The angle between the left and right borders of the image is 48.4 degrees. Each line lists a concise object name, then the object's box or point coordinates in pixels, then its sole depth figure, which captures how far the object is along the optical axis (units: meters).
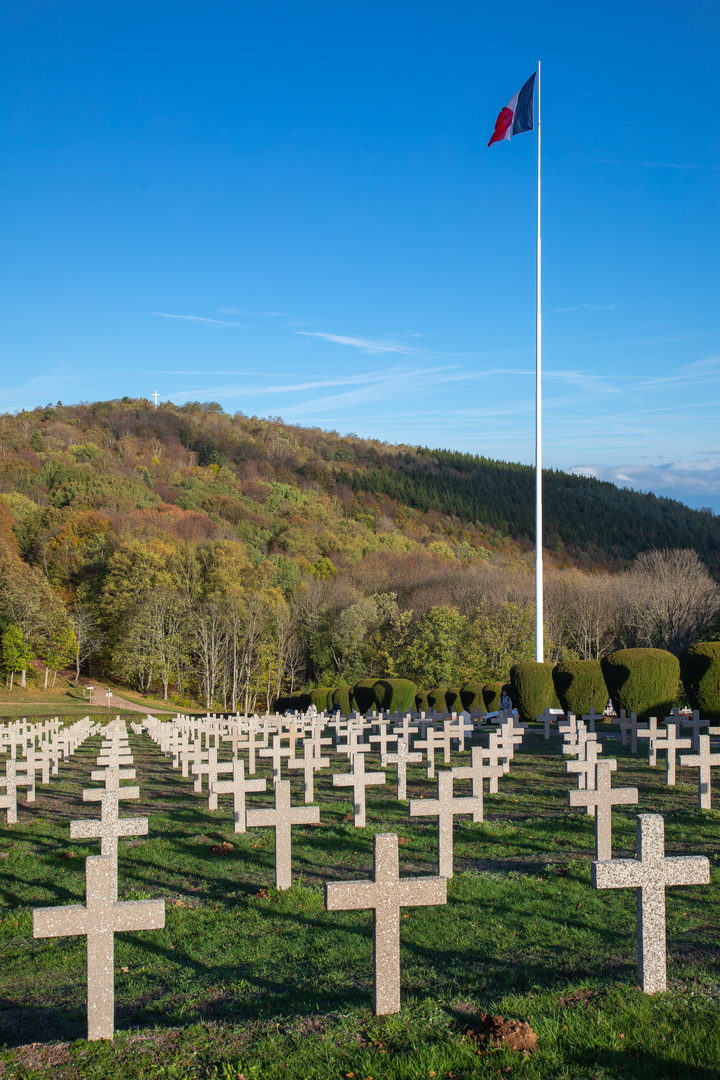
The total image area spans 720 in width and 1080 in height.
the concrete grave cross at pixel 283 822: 7.20
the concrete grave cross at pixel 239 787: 9.88
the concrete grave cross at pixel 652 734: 14.31
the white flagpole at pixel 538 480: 28.72
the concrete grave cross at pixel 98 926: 4.08
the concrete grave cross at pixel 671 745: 12.38
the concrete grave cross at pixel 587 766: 10.44
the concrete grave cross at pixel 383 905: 4.26
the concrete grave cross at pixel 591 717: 19.05
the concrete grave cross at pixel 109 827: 5.70
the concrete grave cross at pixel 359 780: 9.42
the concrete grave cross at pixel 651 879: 4.31
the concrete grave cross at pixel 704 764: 10.22
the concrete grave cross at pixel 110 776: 10.90
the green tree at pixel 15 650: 53.41
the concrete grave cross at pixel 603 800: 7.48
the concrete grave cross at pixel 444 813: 6.97
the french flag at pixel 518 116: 27.33
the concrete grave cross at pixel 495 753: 13.36
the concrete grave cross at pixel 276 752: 11.45
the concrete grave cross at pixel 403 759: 11.88
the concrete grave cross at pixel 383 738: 13.65
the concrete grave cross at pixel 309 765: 11.94
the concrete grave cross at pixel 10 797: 10.70
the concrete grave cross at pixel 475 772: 10.39
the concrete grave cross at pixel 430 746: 14.11
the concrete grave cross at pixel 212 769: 11.76
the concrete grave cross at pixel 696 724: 16.16
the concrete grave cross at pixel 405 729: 17.29
